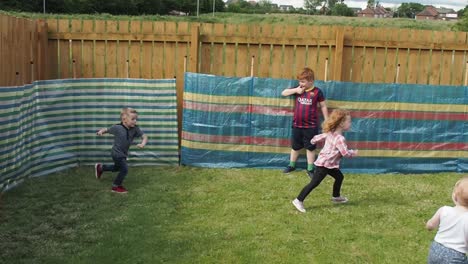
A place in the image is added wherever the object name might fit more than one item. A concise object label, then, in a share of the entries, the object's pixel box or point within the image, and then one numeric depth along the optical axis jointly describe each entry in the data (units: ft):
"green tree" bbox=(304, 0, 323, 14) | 335.26
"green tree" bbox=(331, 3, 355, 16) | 321.50
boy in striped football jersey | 24.77
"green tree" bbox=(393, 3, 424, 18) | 421.18
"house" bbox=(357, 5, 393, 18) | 433.89
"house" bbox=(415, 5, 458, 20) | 420.93
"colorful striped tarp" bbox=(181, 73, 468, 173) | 26.43
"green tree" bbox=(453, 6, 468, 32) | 81.76
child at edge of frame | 11.45
